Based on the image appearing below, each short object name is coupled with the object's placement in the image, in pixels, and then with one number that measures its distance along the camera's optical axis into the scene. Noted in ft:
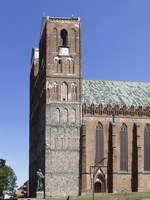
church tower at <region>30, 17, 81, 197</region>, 202.75
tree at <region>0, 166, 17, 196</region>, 311.59
